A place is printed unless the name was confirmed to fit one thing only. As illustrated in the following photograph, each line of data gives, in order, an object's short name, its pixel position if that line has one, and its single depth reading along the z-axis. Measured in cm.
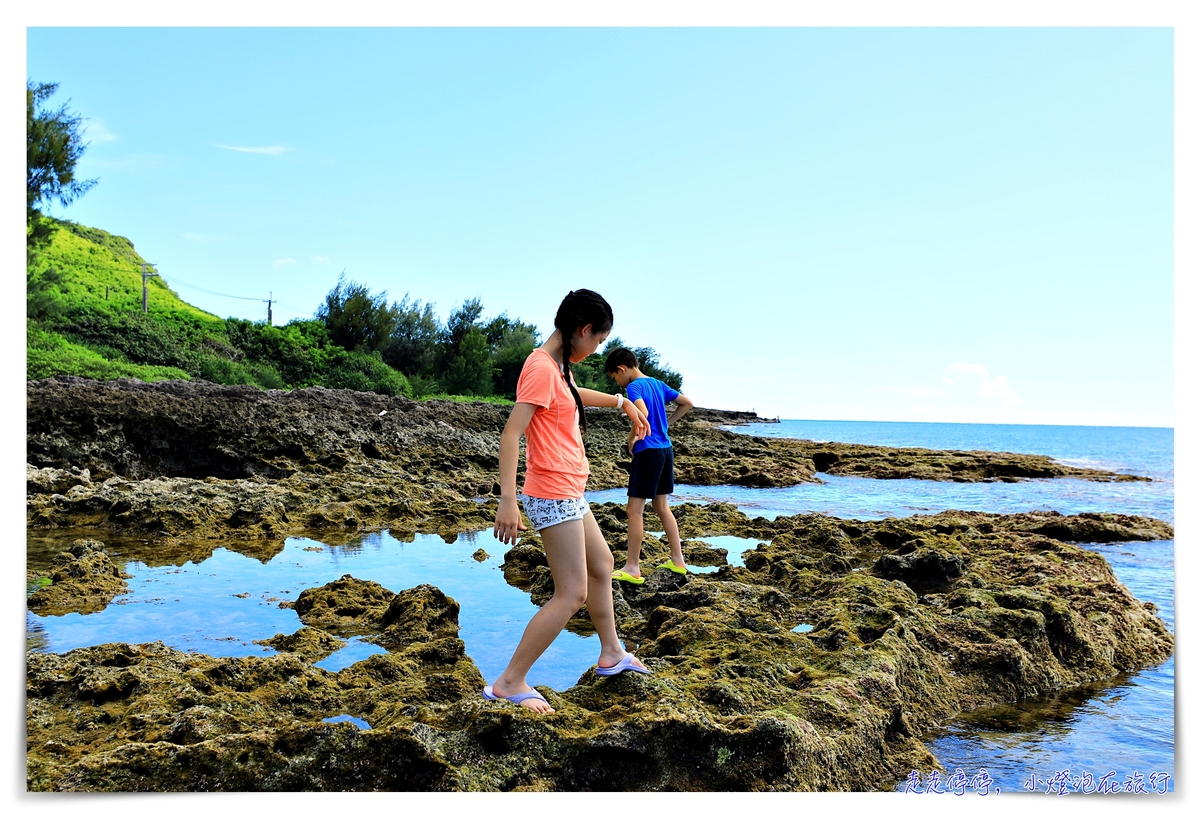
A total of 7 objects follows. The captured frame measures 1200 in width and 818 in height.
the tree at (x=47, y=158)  2134
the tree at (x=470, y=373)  4231
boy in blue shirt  638
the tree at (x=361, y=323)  4450
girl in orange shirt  333
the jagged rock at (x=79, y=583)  528
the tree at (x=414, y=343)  4541
